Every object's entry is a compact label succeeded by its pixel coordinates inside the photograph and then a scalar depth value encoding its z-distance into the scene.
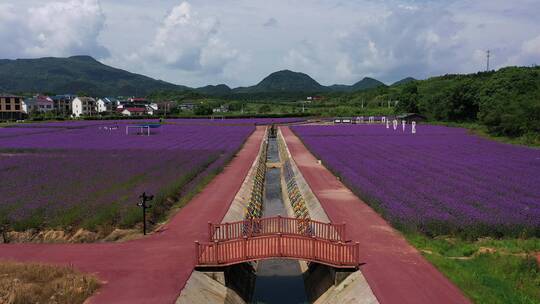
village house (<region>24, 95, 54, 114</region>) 159.12
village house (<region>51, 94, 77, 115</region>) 173.01
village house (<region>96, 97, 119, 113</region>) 178.21
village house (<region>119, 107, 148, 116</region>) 160.20
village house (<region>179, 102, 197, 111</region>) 186.12
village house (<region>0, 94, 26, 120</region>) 134.38
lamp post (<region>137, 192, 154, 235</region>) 19.19
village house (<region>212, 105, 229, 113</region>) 187.55
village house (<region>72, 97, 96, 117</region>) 166.61
